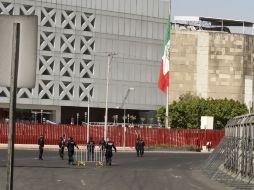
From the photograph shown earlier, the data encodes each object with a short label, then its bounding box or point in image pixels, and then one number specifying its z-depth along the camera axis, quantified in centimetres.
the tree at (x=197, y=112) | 12156
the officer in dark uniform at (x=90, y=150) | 4431
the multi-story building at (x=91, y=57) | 11456
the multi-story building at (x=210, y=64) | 14888
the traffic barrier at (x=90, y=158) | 4281
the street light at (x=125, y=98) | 12292
